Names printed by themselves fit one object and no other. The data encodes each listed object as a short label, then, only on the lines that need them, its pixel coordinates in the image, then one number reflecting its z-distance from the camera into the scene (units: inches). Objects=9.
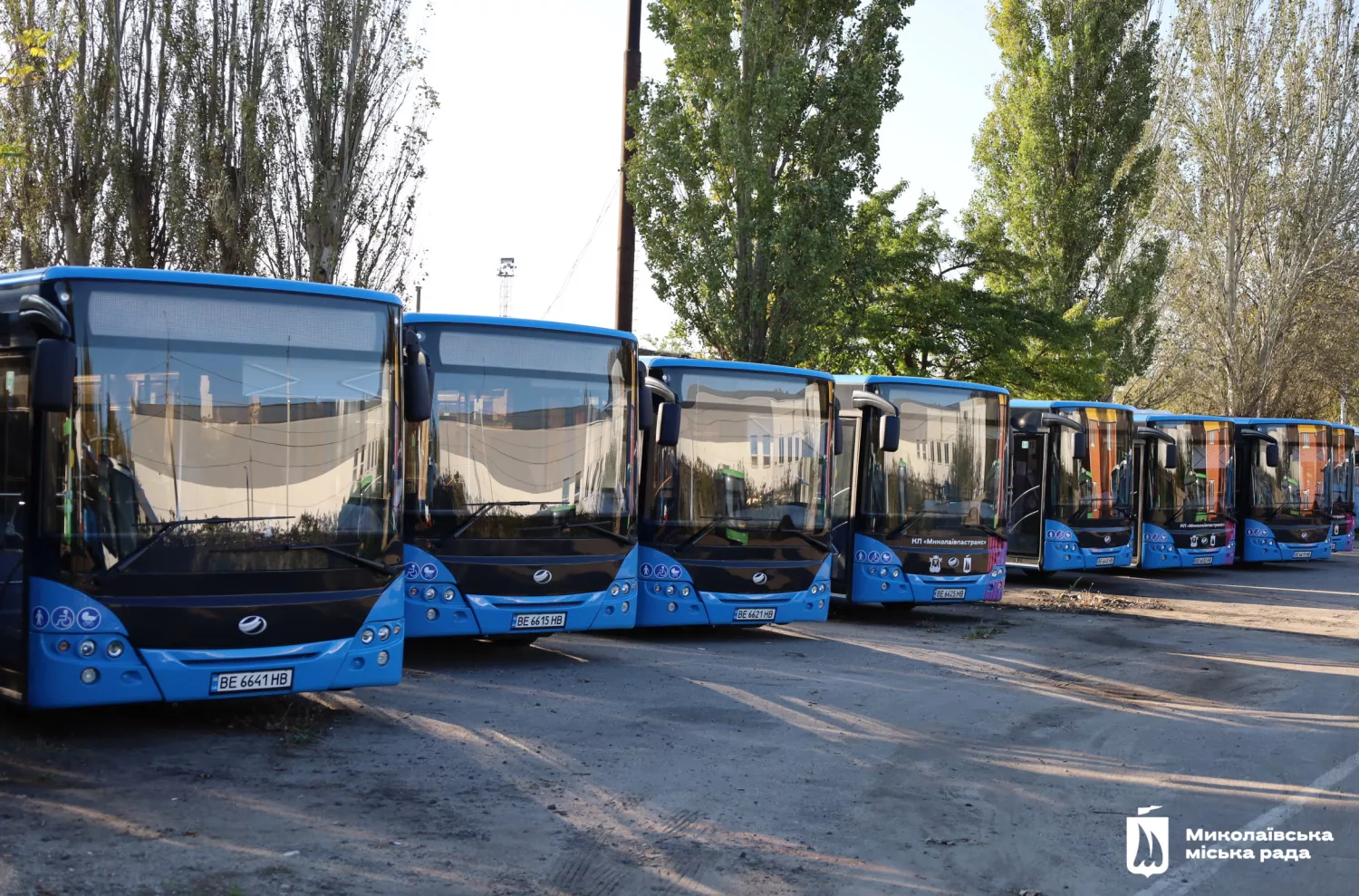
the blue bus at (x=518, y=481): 453.1
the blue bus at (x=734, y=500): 541.3
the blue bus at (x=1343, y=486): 1181.7
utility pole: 753.0
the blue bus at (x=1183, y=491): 981.8
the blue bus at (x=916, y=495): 626.5
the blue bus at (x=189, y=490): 316.8
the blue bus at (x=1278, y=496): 1088.2
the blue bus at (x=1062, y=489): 870.4
